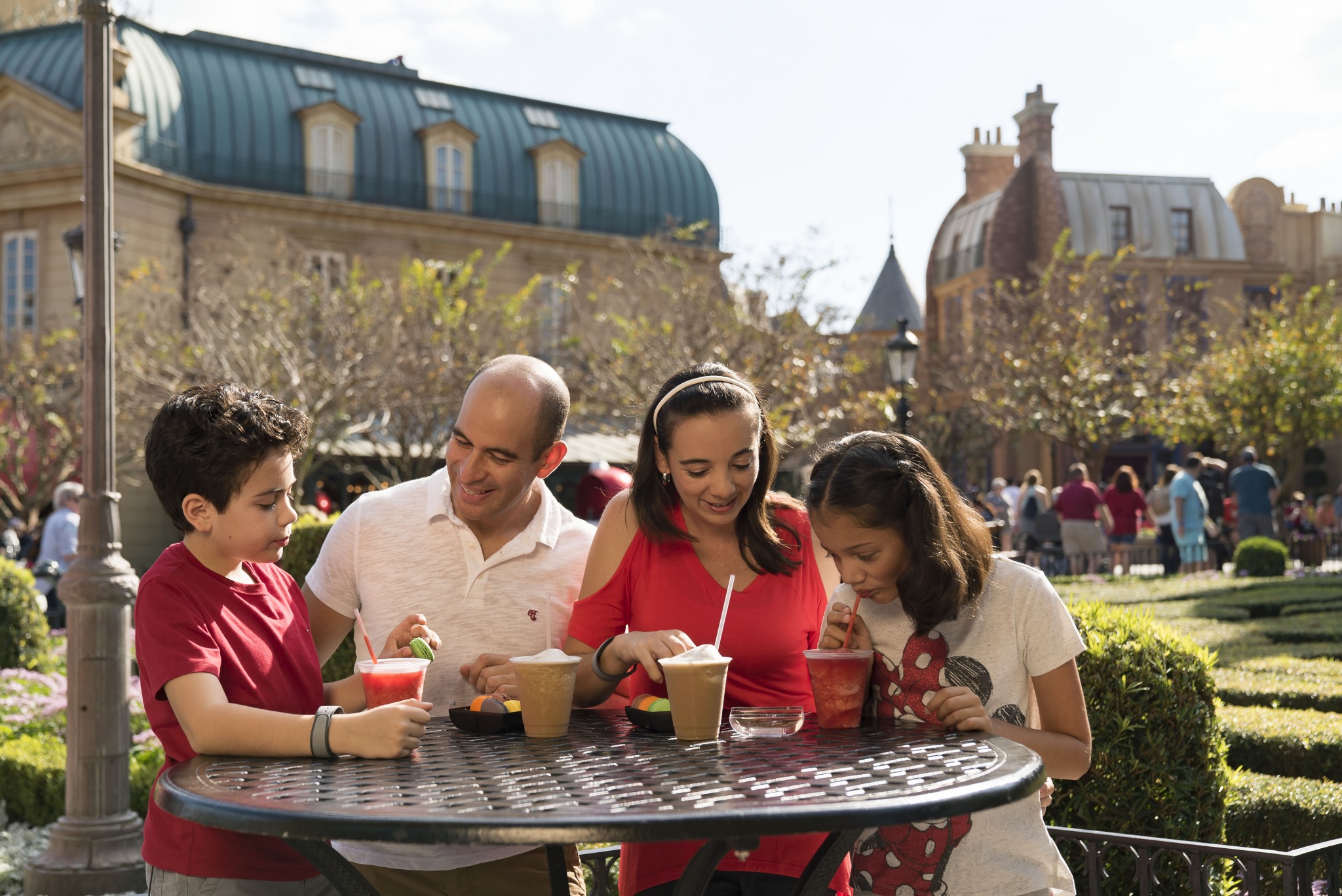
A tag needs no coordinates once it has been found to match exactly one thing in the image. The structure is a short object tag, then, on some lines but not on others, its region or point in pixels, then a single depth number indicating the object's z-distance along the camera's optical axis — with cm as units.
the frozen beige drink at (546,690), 248
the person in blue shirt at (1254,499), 1783
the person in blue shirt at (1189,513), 1672
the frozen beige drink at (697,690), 237
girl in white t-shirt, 256
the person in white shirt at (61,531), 1332
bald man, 295
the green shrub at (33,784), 673
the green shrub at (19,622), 1056
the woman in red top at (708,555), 281
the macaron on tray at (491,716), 259
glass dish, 248
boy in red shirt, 229
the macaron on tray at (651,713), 252
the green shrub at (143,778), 638
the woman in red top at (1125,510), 1806
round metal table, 177
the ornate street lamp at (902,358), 1545
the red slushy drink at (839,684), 254
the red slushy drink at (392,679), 242
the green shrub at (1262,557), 1612
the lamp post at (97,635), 540
